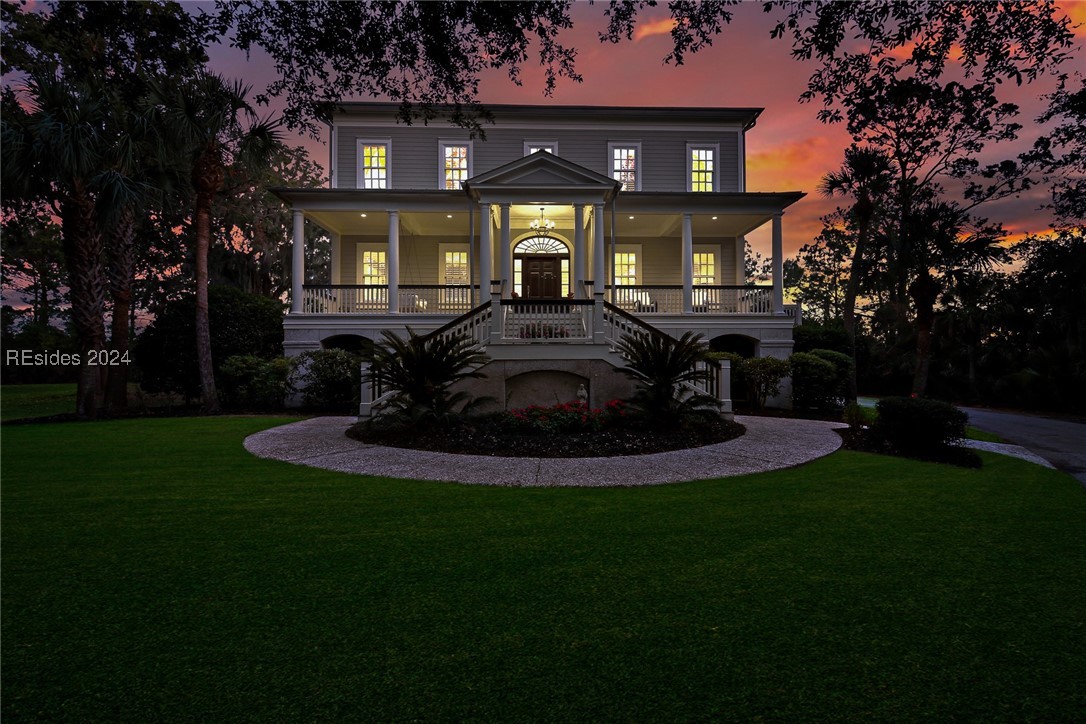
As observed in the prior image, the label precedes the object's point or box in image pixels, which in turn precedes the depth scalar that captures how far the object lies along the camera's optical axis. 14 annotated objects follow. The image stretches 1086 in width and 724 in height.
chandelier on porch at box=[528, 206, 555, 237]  17.62
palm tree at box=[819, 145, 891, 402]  17.62
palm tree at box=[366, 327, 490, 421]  9.22
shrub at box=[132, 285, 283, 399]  15.66
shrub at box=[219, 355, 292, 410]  14.77
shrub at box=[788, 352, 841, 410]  14.49
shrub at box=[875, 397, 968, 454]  8.02
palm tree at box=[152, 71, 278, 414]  12.55
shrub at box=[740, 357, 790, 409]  14.23
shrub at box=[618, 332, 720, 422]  9.33
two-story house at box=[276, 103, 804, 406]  15.74
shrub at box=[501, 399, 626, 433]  9.19
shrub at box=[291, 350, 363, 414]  14.43
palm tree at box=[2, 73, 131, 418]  11.62
